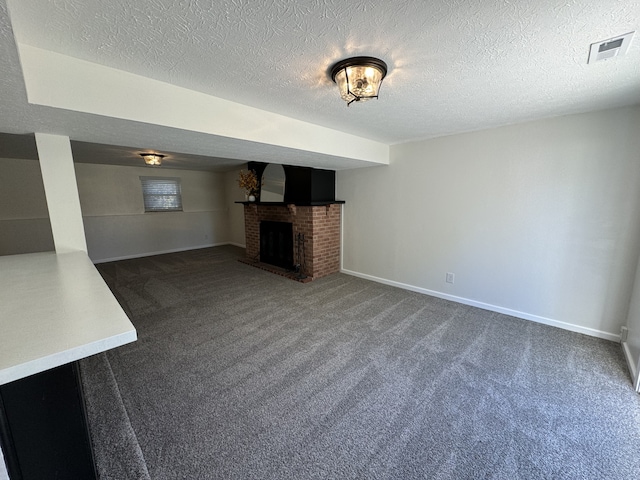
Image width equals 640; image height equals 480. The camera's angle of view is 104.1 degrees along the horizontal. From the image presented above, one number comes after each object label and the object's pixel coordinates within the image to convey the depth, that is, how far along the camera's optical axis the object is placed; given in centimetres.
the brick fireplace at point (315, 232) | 426
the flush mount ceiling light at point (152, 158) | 414
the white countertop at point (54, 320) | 65
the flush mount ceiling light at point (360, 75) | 139
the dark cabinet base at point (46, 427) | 72
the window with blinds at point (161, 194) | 596
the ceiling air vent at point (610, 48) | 121
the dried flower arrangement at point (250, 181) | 521
